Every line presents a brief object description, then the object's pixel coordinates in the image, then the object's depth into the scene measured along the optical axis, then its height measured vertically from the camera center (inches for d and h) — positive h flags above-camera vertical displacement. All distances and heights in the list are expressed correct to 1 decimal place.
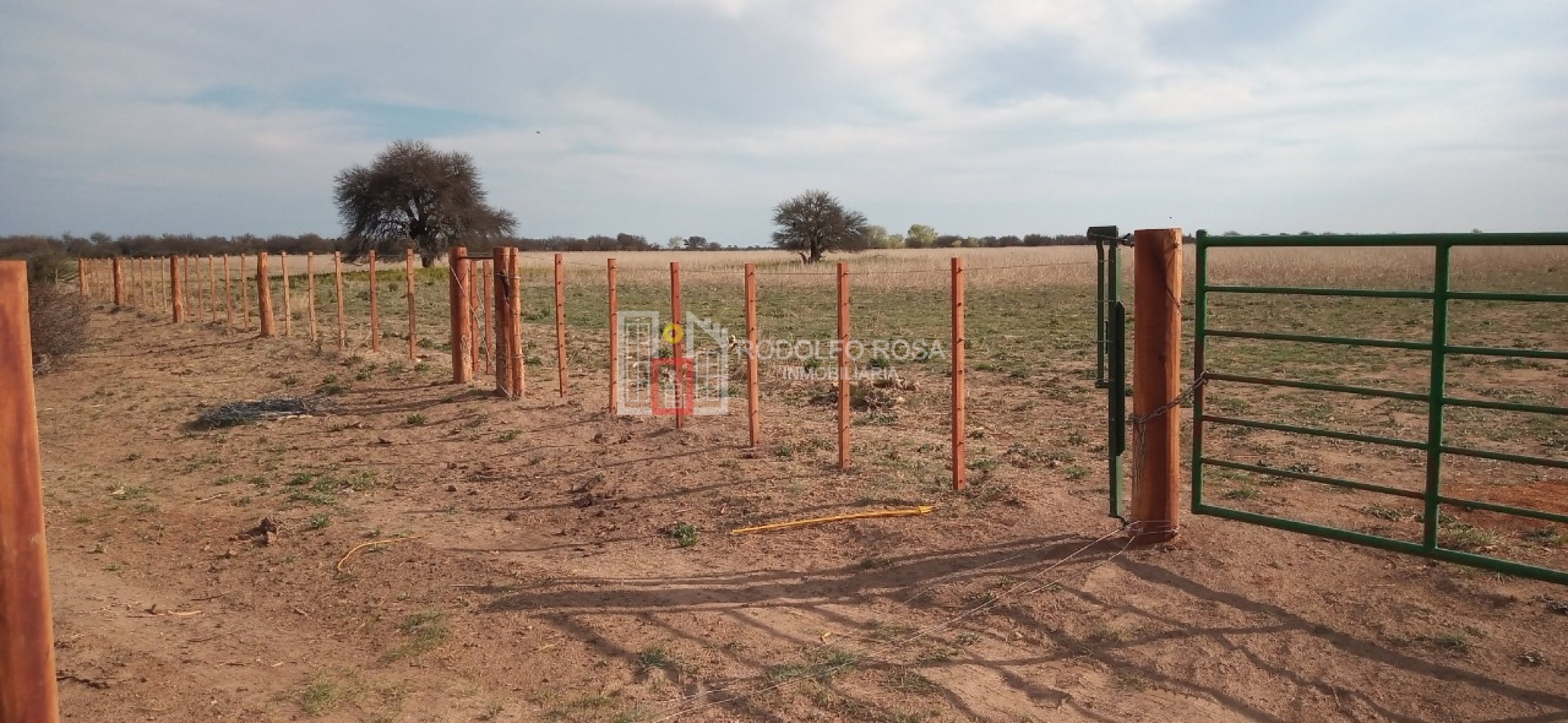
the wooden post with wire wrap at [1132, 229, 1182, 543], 233.9 -26.2
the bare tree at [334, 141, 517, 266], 2164.1 +165.7
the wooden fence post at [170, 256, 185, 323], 924.0 -12.8
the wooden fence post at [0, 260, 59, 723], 113.6 -30.5
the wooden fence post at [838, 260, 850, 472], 311.7 -29.9
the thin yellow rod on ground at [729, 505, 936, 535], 270.7 -67.1
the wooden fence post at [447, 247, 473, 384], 516.4 -19.7
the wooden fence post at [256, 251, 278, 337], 759.7 -14.6
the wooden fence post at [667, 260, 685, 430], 374.6 -13.4
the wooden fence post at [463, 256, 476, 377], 528.4 -17.1
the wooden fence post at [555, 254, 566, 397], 460.8 -25.2
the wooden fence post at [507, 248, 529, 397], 470.9 -25.3
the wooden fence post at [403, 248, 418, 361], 576.0 -19.6
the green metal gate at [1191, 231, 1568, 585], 184.4 -26.7
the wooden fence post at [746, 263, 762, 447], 348.2 -35.5
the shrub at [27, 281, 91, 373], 667.4 -31.9
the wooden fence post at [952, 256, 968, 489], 281.1 -31.9
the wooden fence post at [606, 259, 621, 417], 421.7 -33.5
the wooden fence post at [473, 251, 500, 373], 534.2 -16.0
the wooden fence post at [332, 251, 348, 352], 661.9 -32.4
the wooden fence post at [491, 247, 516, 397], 475.2 -25.1
